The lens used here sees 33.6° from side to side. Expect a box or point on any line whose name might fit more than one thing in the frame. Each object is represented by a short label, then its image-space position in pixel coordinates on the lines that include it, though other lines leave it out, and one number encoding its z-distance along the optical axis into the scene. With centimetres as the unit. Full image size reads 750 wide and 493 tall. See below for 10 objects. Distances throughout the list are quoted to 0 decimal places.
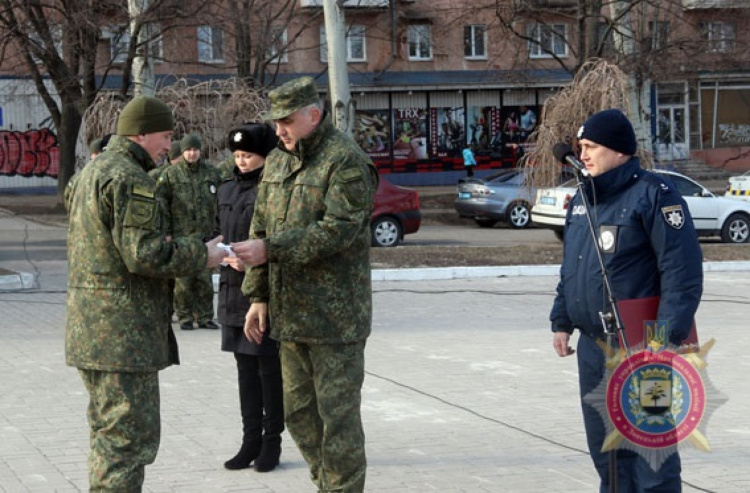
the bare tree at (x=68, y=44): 2758
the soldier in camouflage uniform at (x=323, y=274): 557
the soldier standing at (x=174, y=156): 1153
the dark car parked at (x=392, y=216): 2403
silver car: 3008
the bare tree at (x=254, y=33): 3300
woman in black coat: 702
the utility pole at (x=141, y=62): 2680
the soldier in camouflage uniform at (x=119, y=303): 527
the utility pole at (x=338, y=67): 2061
